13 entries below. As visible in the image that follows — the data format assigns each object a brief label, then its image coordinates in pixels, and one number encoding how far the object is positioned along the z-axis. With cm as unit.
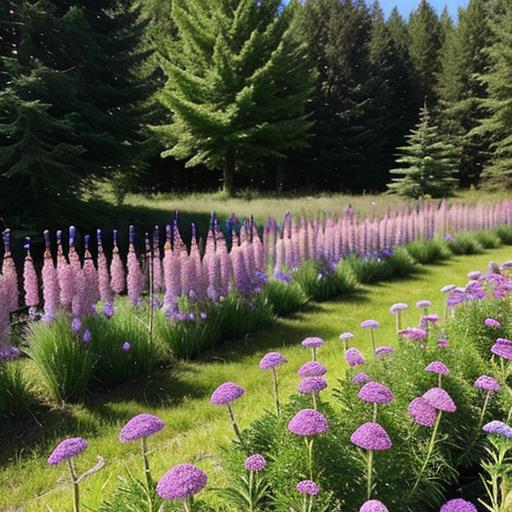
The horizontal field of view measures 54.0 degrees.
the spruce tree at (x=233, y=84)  2316
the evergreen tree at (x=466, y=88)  3534
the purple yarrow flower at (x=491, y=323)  333
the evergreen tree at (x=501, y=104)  3019
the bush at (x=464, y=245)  1204
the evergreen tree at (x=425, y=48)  3944
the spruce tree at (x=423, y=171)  2620
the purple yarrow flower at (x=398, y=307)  375
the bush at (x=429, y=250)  1064
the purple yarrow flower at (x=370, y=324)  337
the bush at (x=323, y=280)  752
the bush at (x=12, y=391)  379
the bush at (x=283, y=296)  672
